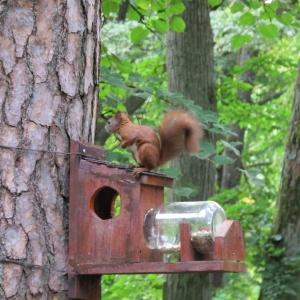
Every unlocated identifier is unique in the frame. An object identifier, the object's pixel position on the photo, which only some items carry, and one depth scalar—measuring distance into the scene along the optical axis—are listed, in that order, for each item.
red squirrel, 6.03
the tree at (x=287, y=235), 13.85
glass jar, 5.05
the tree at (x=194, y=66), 13.63
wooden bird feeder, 5.30
